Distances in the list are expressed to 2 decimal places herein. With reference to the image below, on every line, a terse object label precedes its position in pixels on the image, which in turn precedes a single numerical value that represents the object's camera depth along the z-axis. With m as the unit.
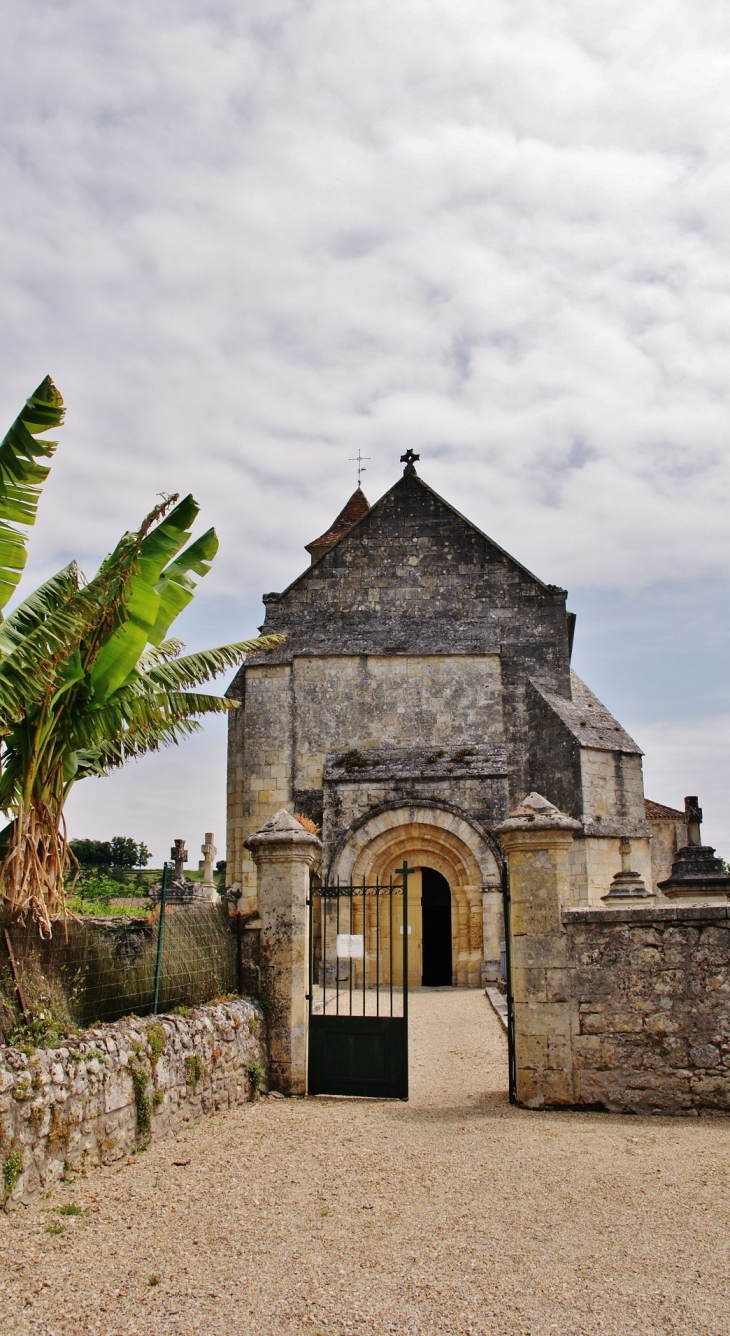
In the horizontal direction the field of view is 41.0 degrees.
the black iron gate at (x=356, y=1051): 8.55
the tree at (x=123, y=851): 62.34
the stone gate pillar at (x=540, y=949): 7.91
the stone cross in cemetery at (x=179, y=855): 26.81
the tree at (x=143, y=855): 62.69
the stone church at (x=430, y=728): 16.67
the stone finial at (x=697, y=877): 12.46
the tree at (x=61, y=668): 6.48
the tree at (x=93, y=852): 60.01
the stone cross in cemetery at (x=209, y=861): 24.95
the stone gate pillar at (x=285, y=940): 8.67
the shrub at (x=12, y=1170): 5.20
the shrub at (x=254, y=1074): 8.31
